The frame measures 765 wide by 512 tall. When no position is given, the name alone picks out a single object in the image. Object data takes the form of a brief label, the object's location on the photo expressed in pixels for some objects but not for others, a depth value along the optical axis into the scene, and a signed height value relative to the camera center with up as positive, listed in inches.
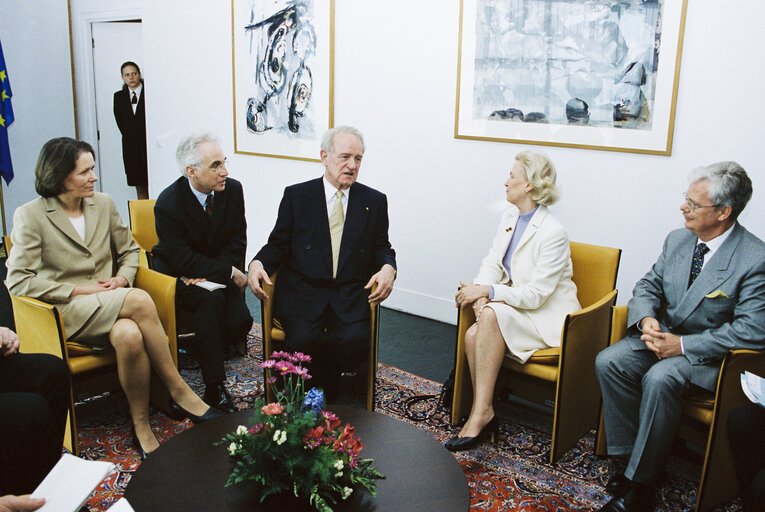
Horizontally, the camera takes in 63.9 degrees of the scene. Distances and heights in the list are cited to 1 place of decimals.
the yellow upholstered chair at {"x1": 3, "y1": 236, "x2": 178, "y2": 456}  104.5 -39.9
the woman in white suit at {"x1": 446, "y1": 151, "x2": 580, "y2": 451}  114.8 -31.9
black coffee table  69.5 -42.2
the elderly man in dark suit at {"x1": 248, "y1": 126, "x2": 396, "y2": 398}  121.6 -28.3
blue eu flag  262.9 -1.8
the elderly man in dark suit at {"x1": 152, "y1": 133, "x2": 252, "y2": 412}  127.6 -28.4
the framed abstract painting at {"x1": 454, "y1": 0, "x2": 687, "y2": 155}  140.3 +13.9
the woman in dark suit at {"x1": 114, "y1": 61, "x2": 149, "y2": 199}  271.0 -1.2
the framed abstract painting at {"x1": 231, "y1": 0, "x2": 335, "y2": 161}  203.0 +15.8
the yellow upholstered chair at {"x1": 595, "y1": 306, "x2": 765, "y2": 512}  91.9 -43.3
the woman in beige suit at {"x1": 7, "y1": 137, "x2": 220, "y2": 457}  110.7 -30.2
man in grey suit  96.9 -31.9
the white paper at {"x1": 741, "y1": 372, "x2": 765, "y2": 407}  85.4 -35.6
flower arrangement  68.6 -37.0
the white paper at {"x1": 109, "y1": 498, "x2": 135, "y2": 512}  62.4 -39.0
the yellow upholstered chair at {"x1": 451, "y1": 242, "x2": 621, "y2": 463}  108.3 -42.6
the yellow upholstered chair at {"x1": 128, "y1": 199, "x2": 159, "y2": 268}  159.9 -27.4
